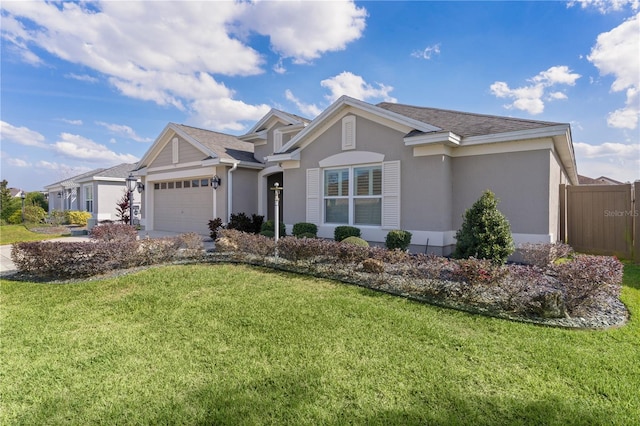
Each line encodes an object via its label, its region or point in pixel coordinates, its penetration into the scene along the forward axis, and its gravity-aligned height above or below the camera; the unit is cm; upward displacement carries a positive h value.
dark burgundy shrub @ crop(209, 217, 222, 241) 1452 -60
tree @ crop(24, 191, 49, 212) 3412 +165
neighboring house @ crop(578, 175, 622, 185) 2800 +299
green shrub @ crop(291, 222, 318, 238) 1143 -62
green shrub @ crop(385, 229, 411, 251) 933 -81
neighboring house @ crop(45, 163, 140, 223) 2572 +189
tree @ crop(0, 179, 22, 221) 2615 +92
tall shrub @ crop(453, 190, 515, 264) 728 -50
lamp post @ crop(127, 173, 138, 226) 1961 +151
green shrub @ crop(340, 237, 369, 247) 912 -82
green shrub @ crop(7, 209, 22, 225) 2523 -36
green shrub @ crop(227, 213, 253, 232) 1424 -45
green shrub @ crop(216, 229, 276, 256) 885 -89
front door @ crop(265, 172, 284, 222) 1628 +101
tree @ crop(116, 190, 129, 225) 1988 +22
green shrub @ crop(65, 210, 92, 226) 2480 -36
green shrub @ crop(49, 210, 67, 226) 2388 -36
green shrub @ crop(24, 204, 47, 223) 2433 -4
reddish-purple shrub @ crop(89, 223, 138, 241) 1307 -81
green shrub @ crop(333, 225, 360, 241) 1049 -65
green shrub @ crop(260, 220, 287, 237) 1288 -59
